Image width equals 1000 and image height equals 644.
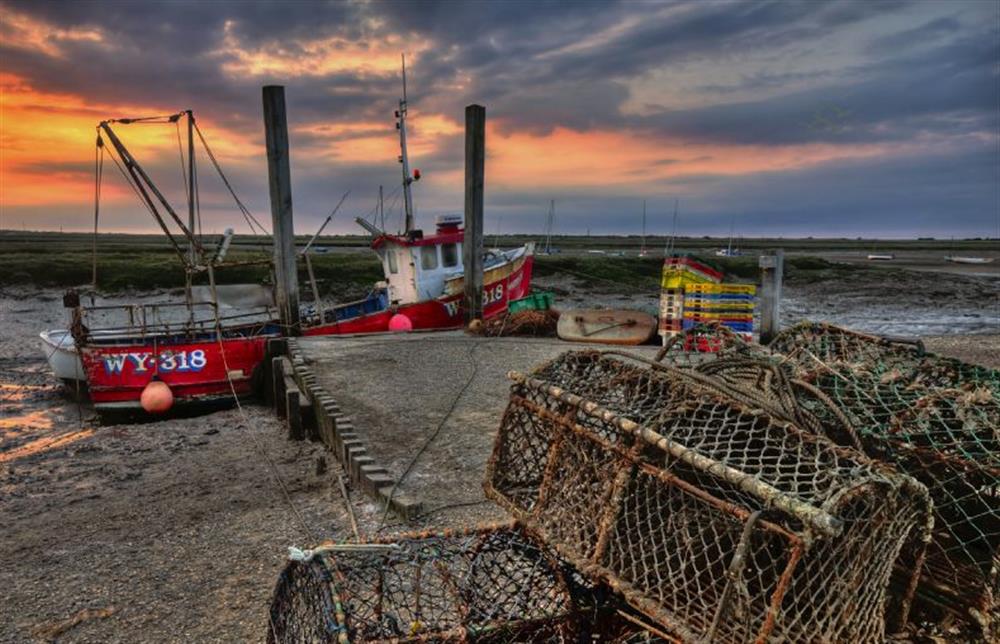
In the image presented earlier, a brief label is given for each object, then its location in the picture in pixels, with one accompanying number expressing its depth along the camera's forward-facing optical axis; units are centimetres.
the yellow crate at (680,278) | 1309
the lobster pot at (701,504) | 244
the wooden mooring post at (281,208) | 1470
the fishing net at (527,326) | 1555
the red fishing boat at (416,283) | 1733
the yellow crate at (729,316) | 1284
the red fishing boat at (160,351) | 1335
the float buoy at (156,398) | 1316
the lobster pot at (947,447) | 307
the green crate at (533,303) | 1745
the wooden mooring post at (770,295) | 1238
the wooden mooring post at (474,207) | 1659
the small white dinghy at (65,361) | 1443
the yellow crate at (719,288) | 1286
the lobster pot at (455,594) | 299
